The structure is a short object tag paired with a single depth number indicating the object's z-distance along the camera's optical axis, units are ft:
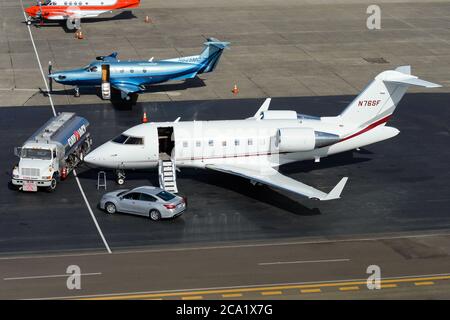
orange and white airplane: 277.85
